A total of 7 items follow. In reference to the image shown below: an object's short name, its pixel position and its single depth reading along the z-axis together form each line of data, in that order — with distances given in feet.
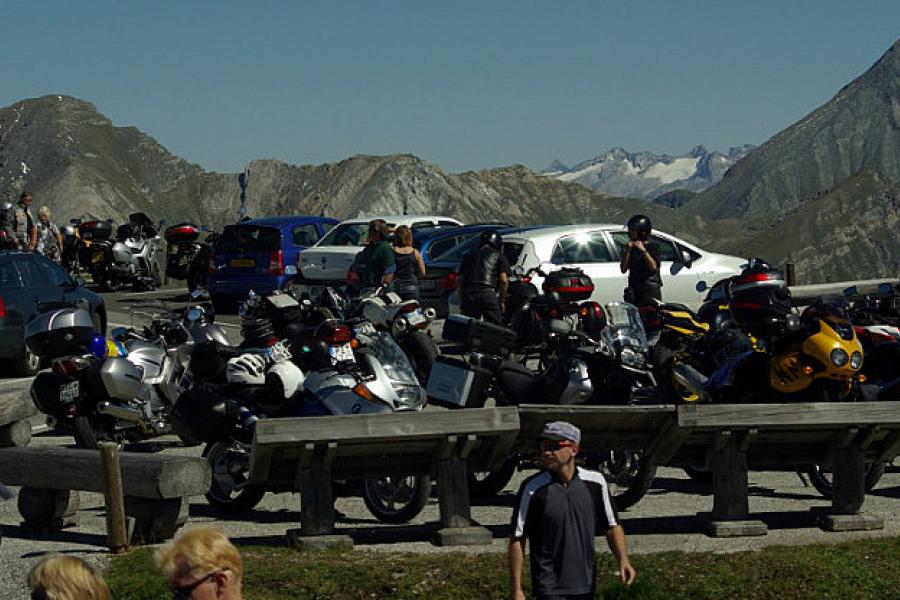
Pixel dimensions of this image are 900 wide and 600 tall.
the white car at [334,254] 86.74
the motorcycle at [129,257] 104.42
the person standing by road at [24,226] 88.17
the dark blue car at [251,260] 90.43
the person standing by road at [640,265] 62.85
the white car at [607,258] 69.31
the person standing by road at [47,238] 89.86
